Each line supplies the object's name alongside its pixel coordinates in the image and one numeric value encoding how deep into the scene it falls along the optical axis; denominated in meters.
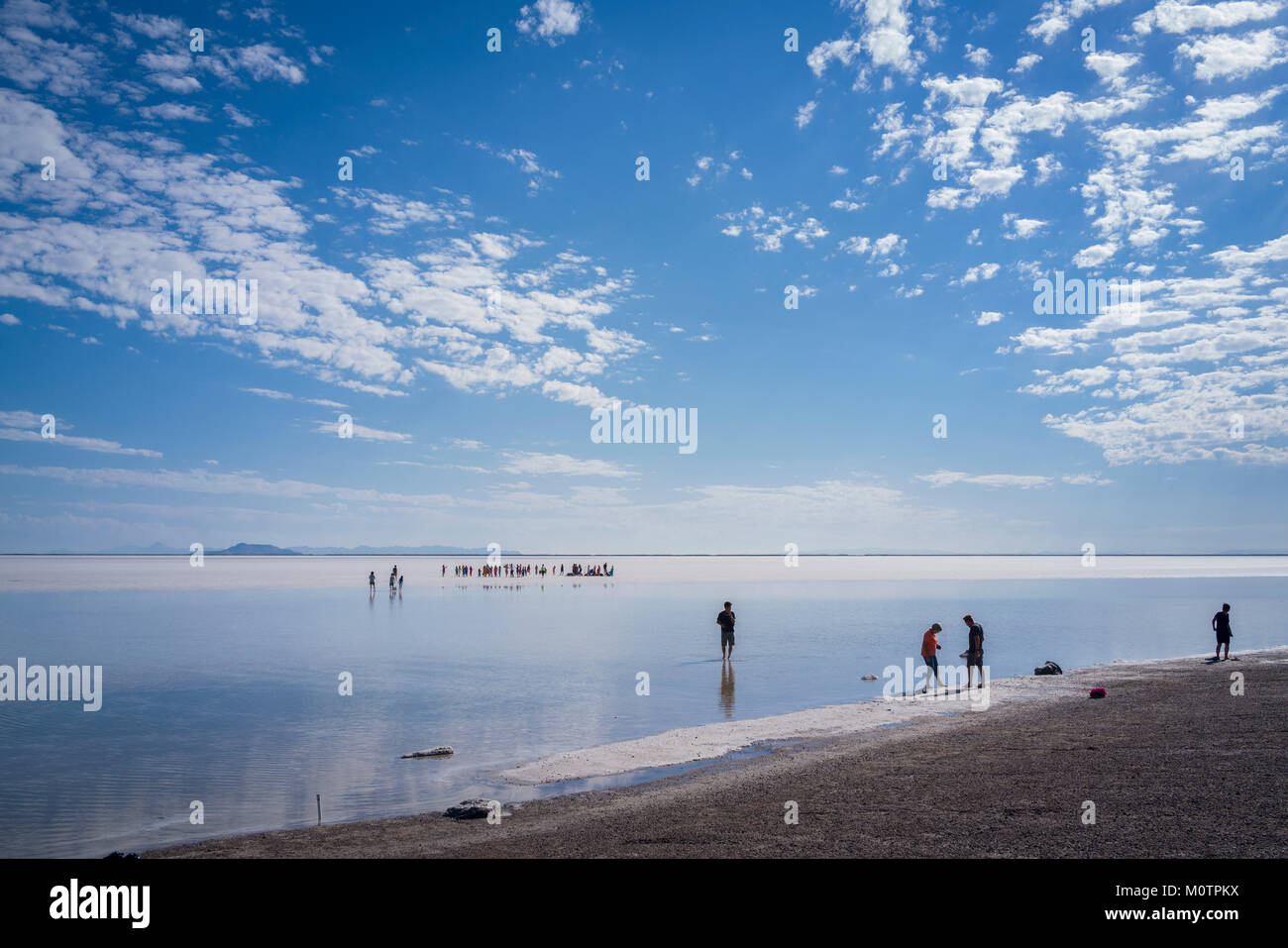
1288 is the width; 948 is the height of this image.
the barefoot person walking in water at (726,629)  27.53
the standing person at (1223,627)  27.02
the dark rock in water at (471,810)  11.48
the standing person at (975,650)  22.33
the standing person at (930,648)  23.55
